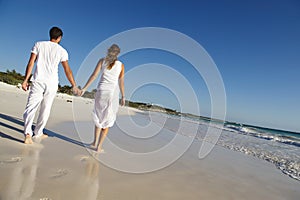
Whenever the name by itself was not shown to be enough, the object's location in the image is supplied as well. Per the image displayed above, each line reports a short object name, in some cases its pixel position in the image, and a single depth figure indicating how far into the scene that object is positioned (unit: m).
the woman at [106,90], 3.39
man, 3.00
